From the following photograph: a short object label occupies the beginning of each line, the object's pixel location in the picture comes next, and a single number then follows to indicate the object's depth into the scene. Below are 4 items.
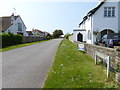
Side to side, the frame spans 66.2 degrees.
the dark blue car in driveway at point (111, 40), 8.13
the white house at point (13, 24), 27.13
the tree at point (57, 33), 86.48
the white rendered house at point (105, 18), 13.92
